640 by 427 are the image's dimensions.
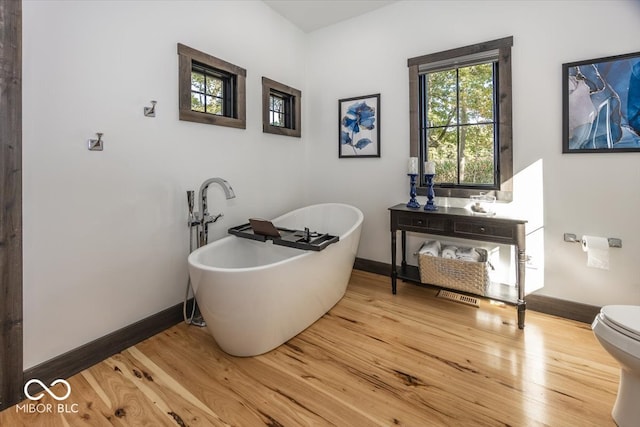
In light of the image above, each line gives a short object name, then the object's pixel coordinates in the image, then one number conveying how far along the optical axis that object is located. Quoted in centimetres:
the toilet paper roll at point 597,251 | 202
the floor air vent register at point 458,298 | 255
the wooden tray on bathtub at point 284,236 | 202
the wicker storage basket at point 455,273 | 225
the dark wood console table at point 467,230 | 213
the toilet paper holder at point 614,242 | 207
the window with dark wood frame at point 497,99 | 242
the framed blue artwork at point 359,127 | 311
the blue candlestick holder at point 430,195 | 263
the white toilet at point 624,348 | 121
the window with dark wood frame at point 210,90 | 220
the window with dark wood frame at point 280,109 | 296
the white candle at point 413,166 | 269
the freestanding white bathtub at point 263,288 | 166
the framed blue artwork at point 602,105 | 199
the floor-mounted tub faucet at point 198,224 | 220
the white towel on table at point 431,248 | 251
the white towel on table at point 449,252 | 243
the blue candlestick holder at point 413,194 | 269
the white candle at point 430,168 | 260
